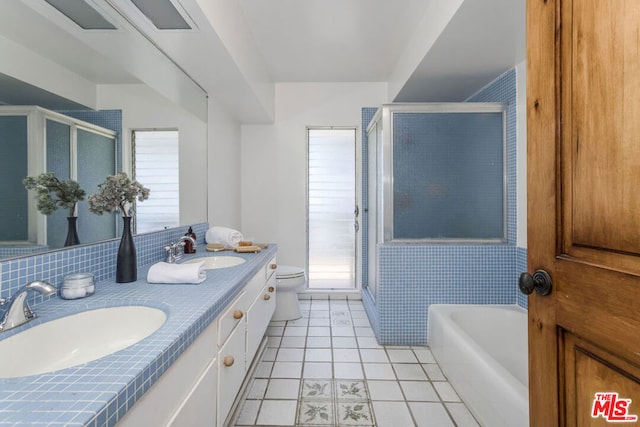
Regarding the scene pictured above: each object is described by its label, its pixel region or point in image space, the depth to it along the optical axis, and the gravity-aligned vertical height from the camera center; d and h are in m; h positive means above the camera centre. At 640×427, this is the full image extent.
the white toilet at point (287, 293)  2.77 -0.76
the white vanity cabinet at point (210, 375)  0.73 -0.53
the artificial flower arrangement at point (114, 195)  1.30 +0.09
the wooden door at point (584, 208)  0.62 +0.01
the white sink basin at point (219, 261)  1.93 -0.31
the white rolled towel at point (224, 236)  2.26 -0.18
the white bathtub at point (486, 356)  1.34 -0.84
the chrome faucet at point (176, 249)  1.76 -0.22
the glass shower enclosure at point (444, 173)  2.37 +0.33
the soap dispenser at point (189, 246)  2.05 -0.22
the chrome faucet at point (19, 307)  0.81 -0.26
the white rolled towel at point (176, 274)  1.26 -0.26
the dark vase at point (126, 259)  1.29 -0.20
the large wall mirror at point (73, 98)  0.98 +0.49
